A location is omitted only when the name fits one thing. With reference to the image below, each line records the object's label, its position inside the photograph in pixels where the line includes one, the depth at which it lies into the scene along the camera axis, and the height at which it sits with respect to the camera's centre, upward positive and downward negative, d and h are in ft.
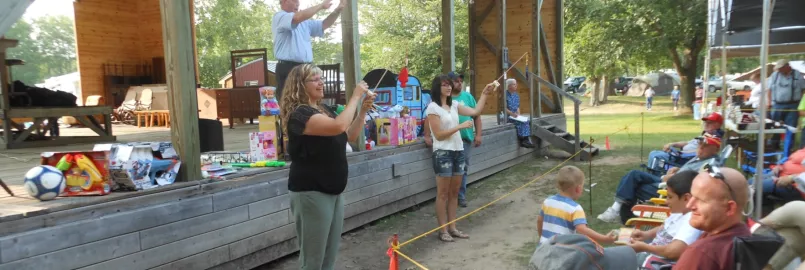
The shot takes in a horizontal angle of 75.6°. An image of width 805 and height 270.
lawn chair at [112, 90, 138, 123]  34.63 -0.50
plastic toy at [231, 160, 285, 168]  14.70 -1.81
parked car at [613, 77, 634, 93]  142.55 +2.01
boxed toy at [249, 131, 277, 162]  14.82 -1.30
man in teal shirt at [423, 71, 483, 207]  19.43 -1.39
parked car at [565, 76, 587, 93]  139.69 +2.59
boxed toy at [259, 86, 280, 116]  14.70 -0.05
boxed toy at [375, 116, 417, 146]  20.12 -1.32
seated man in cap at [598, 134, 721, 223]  16.22 -3.05
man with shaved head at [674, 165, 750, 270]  6.91 -1.77
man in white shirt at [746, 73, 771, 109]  35.21 -0.71
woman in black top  8.84 -1.01
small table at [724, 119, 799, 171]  21.57 -1.80
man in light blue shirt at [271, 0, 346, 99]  14.74 +1.84
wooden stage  9.23 -2.60
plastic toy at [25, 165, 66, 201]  10.11 -1.50
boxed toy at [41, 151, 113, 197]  10.84 -1.38
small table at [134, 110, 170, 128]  31.24 -0.86
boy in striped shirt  9.62 -2.23
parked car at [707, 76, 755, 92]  80.79 +0.71
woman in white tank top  15.87 -1.40
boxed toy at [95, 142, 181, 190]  11.10 -1.37
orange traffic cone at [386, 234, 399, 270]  9.30 -2.86
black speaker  16.60 -1.01
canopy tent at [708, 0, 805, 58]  18.26 +2.26
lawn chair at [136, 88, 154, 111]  34.27 +0.26
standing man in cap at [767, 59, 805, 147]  28.81 -0.17
